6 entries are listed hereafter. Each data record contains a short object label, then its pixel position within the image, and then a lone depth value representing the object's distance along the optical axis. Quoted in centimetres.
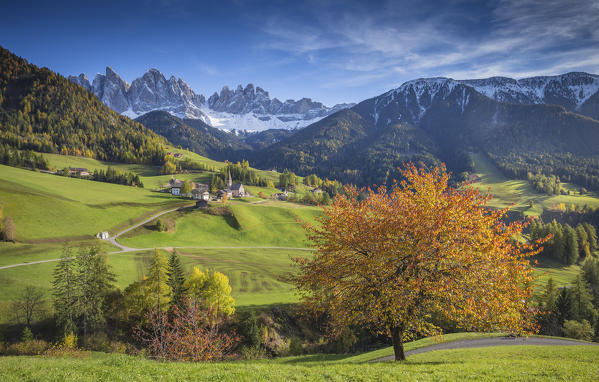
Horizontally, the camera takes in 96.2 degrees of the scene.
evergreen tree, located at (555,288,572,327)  5253
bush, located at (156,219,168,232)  8725
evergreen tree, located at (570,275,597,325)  5297
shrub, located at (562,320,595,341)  4475
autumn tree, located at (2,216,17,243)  6216
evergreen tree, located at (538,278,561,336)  5159
